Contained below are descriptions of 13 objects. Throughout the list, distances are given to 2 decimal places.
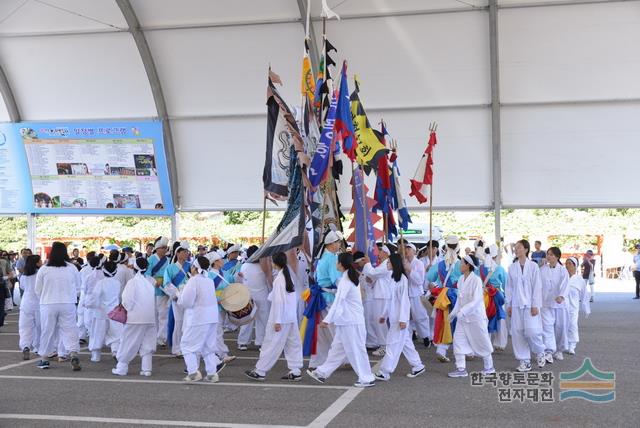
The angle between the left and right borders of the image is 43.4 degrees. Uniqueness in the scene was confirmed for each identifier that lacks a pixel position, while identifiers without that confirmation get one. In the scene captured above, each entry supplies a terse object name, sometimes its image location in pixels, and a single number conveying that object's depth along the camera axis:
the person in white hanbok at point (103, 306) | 11.16
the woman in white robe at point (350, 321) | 8.79
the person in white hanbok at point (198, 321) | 9.23
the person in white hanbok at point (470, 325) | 9.41
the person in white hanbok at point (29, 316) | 11.38
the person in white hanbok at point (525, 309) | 9.88
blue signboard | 20.56
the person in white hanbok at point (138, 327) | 9.80
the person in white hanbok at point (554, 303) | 10.77
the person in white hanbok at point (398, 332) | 9.21
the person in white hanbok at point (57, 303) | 10.26
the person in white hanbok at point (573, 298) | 11.53
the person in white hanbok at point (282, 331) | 9.25
